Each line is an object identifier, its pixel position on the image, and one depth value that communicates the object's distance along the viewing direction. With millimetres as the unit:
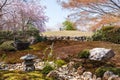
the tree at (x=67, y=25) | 17868
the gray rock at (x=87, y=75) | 4734
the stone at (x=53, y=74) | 4494
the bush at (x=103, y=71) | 4694
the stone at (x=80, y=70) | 5029
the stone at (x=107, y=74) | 4587
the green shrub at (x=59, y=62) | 5399
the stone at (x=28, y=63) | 4985
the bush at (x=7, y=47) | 7981
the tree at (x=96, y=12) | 5868
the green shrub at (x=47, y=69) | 4819
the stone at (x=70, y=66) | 5265
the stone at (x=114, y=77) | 4464
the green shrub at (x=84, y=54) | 5959
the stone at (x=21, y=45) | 8156
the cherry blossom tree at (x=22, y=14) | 9794
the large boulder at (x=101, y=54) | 5699
